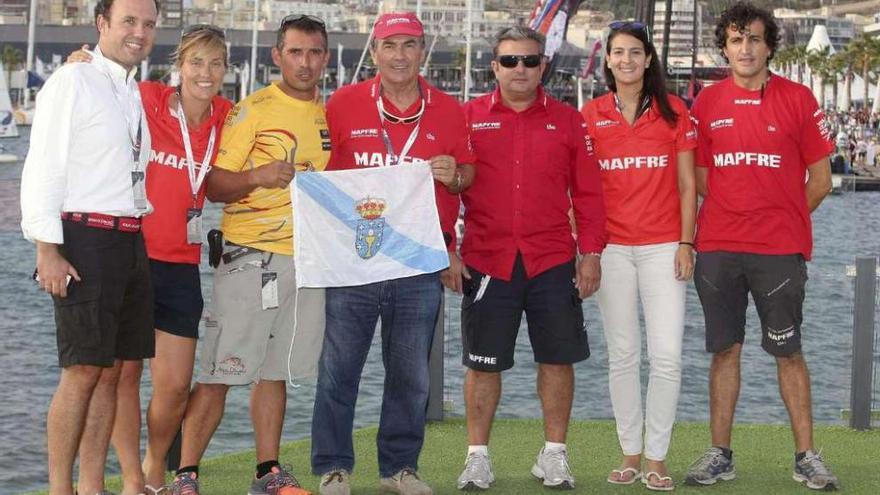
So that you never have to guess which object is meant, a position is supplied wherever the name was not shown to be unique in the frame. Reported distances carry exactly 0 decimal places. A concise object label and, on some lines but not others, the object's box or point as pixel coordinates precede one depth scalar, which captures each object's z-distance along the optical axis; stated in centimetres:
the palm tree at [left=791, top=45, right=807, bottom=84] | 13550
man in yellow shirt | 616
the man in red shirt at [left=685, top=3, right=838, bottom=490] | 673
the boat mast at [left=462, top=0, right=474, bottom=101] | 6012
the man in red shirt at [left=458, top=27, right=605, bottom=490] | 664
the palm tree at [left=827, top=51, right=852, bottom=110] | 11806
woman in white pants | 668
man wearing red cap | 636
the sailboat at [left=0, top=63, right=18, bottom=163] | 7138
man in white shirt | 552
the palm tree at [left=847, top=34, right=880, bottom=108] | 10894
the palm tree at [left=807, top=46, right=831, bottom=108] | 12794
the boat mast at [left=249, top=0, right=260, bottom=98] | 7600
